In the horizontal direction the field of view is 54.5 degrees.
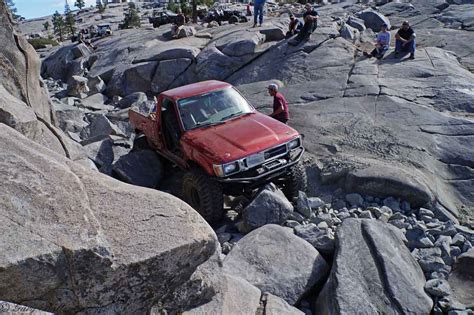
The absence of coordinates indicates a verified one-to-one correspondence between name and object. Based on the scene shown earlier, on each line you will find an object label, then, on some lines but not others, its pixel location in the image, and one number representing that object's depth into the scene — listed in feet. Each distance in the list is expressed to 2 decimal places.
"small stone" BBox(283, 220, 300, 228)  23.31
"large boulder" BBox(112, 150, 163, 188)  30.96
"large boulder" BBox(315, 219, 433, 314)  16.34
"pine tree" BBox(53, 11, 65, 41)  159.74
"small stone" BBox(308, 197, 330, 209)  25.88
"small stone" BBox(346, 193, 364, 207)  26.78
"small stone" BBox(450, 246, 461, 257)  21.12
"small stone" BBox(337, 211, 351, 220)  24.91
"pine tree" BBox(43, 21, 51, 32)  195.64
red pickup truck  24.14
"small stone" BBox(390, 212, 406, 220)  24.47
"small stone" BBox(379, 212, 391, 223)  24.44
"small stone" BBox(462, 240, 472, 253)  21.27
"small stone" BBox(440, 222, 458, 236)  22.68
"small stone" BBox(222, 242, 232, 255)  21.89
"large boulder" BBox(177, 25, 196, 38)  73.36
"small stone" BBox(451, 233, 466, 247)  21.83
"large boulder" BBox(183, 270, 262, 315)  13.00
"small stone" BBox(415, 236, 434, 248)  21.62
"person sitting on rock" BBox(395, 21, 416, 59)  51.42
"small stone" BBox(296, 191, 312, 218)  24.71
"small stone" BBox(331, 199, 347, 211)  26.63
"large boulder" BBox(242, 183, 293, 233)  23.18
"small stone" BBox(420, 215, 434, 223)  24.59
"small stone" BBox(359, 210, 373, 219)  24.38
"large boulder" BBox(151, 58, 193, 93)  61.98
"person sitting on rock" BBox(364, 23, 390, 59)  52.96
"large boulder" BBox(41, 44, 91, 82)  76.61
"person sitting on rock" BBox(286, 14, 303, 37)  60.75
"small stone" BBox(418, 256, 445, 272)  19.72
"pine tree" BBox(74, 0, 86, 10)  254.24
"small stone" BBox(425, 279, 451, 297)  17.54
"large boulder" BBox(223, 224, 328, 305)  17.37
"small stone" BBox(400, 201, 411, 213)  26.00
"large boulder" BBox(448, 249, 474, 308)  17.69
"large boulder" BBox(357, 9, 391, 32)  72.74
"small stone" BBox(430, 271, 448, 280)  19.08
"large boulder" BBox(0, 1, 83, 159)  21.94
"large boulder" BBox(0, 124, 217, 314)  10.07
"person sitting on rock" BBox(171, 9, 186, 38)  73.75
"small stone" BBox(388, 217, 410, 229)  23.57
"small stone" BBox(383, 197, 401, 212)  25.95
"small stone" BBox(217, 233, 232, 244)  23.21
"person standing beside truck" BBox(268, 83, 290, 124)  33.35
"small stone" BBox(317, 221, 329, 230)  22.91
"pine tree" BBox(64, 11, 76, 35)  157.99
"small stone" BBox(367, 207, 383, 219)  25.01
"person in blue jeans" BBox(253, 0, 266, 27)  67.10
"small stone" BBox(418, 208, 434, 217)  25.08
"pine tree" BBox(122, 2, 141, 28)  136.11
